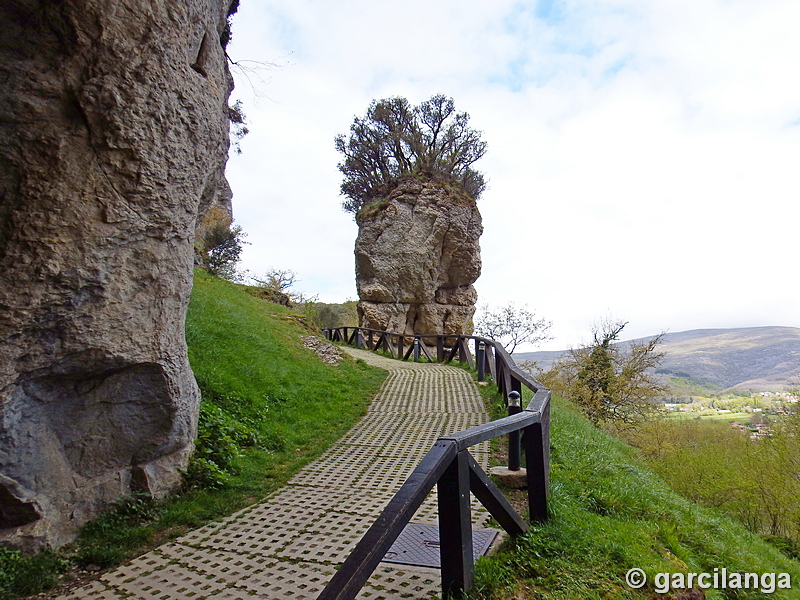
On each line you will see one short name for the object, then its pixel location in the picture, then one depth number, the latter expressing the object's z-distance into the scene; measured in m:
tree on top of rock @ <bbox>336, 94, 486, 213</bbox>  26.81
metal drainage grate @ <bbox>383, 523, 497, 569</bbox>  3.21
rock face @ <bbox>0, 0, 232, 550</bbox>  3.31
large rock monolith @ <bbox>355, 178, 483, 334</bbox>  24.20
